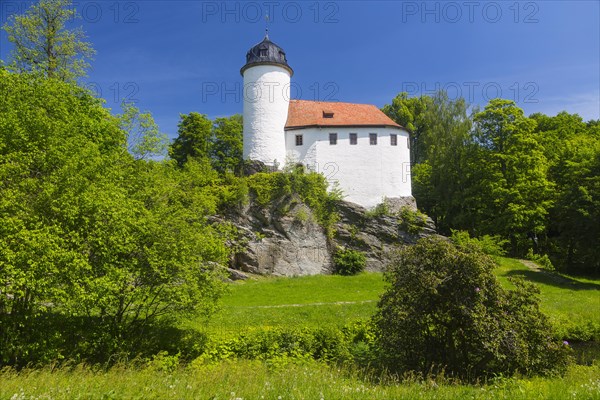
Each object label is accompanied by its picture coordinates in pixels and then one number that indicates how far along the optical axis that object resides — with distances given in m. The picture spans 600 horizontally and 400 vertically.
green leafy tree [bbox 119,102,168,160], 27.19
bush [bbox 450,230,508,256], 31.72
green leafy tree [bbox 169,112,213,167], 47.06
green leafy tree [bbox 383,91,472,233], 43.38
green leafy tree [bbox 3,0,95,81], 22.42
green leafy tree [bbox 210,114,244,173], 47.03
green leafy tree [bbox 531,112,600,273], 31.14
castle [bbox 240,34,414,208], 35.47
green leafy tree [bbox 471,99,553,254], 36.28
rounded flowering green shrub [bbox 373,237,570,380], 10.59
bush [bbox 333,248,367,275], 31.70
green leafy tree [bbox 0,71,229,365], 10.09
